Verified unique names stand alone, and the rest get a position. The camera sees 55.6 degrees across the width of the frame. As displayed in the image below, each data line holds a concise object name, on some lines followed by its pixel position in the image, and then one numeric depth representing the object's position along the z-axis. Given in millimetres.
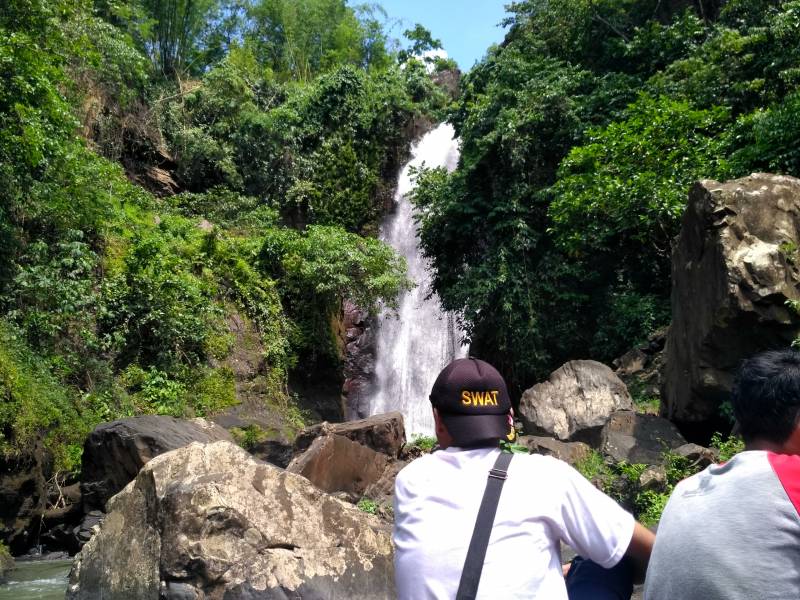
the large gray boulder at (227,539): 5387
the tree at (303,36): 32500
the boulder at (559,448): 9820
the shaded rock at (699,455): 8625
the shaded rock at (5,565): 8711
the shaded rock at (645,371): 12711
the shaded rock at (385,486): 11383
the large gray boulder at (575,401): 11312
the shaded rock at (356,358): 20786
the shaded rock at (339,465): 10891
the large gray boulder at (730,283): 8984
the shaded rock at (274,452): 12828
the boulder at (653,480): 8188
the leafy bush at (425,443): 13325
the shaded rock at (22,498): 10047
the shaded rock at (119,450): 10359
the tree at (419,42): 34719
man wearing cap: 1888
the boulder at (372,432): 11859
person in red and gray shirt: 1837
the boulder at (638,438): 9367
